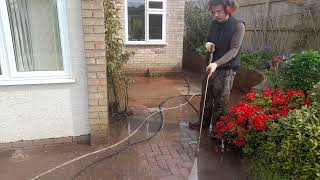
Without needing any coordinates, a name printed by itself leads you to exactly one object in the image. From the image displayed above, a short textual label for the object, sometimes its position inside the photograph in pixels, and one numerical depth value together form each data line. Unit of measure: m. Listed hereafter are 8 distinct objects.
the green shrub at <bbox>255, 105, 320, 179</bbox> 2.29
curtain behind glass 3.39
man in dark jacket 3.64
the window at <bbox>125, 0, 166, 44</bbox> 8.66
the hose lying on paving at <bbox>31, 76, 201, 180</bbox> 3.16
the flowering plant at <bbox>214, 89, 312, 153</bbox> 3.13
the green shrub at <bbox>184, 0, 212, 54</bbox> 10.28
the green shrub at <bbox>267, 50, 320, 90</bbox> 3.65
